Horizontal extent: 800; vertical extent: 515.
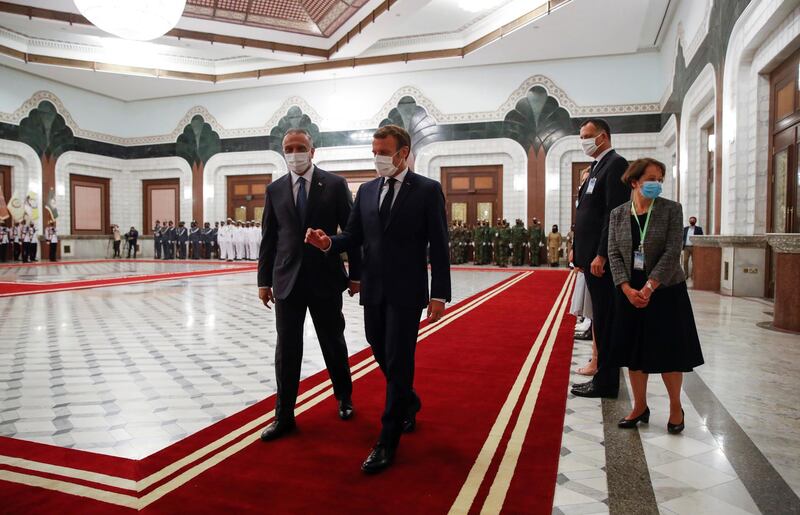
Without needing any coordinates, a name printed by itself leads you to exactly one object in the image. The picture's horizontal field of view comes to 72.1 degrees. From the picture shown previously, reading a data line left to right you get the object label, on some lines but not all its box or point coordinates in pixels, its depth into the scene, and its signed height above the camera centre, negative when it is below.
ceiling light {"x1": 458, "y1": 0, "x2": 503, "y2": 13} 12.95 +5.62
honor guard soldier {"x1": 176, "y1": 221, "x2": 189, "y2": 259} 19.07 +0.12
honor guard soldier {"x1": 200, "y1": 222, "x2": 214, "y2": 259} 18.75 +0.15
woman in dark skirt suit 2.39 -0.23
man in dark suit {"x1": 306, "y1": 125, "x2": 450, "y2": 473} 2.16 -0.08
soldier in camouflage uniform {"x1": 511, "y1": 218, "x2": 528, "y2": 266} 15.00 +0.03
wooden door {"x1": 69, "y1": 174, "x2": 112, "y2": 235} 18.73 +1.29
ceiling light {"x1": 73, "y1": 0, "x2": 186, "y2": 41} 9.86 +4.15
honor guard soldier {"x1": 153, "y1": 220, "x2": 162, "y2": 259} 19.16 +0.05
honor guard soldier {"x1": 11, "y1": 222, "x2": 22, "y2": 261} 16.04 +0.16
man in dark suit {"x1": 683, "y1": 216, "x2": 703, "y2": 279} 10.09 +0.13
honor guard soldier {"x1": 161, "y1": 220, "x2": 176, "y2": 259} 19.05 +0.01
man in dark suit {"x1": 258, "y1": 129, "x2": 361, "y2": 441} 2.48 -0.12
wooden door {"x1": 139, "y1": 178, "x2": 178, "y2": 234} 20.14 +1.49
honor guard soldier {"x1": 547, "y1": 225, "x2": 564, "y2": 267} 14.92 -0.08
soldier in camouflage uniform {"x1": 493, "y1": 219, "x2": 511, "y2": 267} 15.02 -0.08
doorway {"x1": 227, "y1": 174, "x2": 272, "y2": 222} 19.08 +1.59
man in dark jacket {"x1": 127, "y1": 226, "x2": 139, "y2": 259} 19.67 +0.10
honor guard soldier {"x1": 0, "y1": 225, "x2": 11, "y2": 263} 15.65 +0.06
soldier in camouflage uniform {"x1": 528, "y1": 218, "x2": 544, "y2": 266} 14.98 +0.00
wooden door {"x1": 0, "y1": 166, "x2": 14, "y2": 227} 16.62 +1.82
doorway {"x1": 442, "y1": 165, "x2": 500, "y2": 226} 16.58 +1.49
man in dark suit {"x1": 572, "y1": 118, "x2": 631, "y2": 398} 2.91 +0.09
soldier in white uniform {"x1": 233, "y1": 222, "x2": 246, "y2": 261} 18.09 +0.09
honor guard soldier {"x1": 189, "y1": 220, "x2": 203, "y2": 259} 18.92 +0.08
